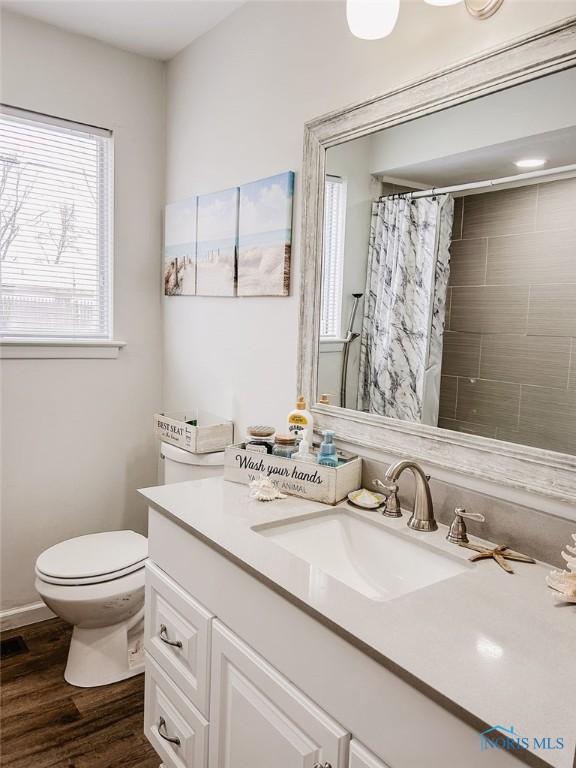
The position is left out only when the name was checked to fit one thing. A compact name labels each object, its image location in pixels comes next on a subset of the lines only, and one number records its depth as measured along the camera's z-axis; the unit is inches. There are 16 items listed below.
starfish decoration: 45.8
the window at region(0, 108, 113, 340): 90.5
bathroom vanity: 30.3
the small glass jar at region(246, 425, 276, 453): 65.2
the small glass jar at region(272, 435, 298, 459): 65.0
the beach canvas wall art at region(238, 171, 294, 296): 74.5
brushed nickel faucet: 52.8
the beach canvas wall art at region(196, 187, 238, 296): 85.3
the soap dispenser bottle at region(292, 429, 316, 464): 63.6
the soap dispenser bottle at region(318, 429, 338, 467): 61.5
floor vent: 88.4
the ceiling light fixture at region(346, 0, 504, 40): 55.0
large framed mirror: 45.5
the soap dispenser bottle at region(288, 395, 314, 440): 67.6
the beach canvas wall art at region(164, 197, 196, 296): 95.6
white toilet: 76.2
